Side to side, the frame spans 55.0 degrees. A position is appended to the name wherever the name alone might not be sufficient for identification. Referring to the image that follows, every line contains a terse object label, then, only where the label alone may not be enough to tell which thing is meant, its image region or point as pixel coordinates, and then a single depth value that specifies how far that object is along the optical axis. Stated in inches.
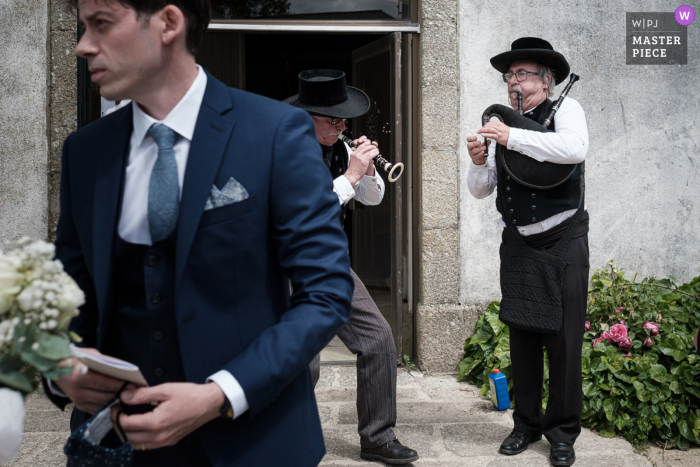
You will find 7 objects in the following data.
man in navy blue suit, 50.6
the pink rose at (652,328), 172.6
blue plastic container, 172.9
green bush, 155.1
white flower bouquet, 40.9
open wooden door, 215.0
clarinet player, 142.3
